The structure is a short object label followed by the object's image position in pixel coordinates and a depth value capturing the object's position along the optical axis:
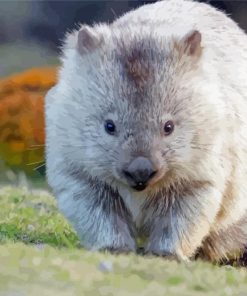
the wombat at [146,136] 11.32
